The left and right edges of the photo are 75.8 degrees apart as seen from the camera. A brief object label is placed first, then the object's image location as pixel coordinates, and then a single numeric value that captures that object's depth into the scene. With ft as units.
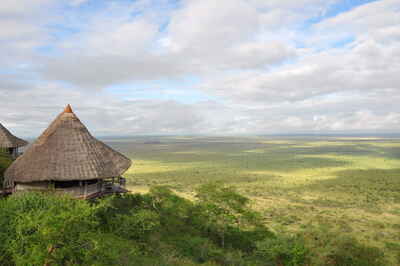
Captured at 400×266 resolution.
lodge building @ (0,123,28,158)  76.43
